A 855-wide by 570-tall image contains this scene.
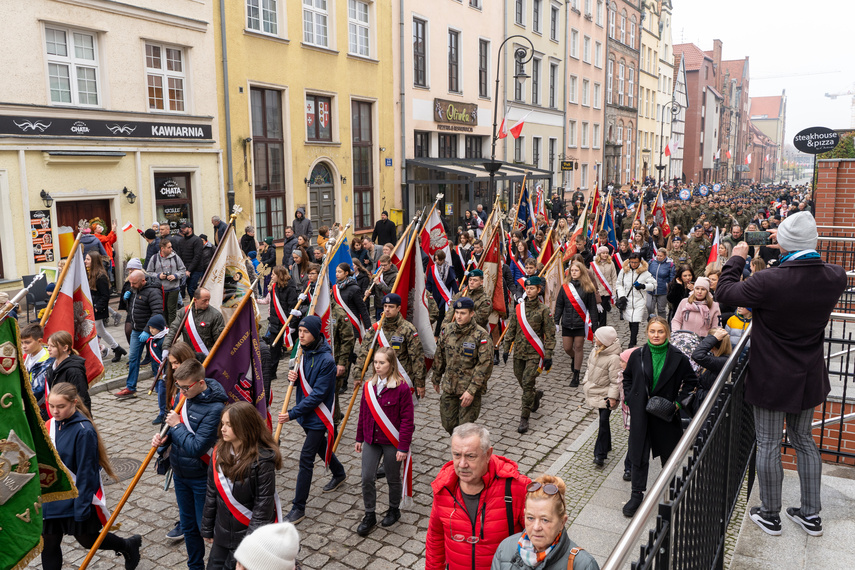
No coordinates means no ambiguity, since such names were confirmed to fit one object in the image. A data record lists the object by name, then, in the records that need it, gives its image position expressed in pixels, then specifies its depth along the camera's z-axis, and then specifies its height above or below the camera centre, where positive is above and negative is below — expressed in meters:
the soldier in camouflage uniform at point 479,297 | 10.10 -1.54
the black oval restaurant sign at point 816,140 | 14.38 +1.11
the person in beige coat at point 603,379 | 7.48 -1.99
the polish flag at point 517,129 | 23.05 +2.14
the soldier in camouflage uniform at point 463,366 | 7.44 -1.84
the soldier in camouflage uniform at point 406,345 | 7.86 -1.69
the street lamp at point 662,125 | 62.61 +6.17
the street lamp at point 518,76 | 19.15 +3.57
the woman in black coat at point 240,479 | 4.55 -1.85
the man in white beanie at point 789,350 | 4.24 -0.97
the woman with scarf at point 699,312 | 8.88 -1.51
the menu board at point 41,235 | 14.77 -0.84
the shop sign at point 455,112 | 27.69 +3.37
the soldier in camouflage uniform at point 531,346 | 8.82 -1.91
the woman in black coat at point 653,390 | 6.16 -1.73
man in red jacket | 3.93 -1.73
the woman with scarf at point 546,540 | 3.25 -1.62
